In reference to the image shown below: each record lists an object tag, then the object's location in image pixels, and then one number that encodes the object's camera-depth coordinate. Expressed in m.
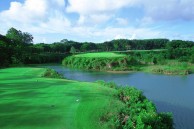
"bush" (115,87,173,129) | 7.81
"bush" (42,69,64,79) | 18.86
